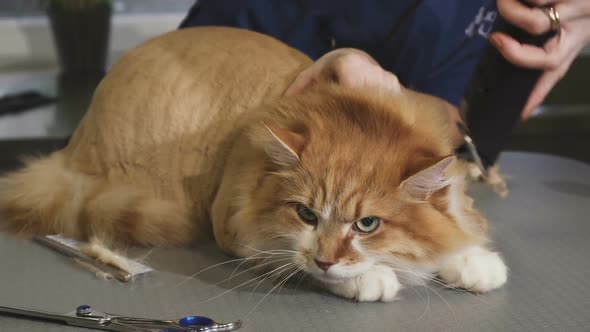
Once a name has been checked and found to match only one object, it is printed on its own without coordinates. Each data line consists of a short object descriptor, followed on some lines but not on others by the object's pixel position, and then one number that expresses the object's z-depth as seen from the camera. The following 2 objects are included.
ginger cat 1.00
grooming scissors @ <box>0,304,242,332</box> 0.87
